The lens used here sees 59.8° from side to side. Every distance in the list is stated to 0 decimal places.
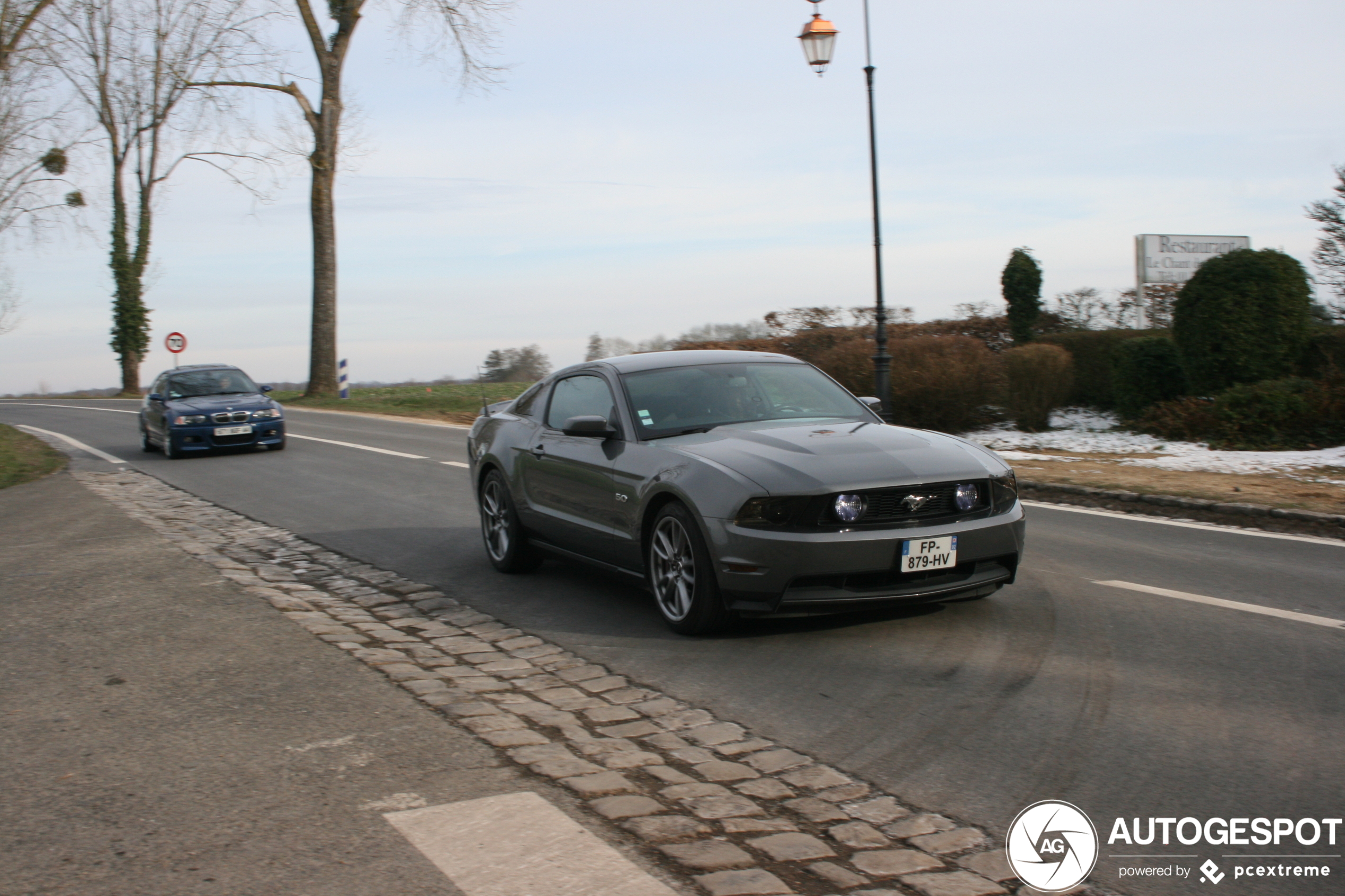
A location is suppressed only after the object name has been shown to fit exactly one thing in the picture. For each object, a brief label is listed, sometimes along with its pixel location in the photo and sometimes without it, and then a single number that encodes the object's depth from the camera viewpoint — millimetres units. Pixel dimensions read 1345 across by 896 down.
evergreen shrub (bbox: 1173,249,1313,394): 18266
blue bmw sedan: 18484
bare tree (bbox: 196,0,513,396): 34938
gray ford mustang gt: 5641
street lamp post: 16875
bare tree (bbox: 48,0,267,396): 45750
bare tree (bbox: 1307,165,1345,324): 26375
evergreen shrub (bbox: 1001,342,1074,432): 20578
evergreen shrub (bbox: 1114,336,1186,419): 20219
